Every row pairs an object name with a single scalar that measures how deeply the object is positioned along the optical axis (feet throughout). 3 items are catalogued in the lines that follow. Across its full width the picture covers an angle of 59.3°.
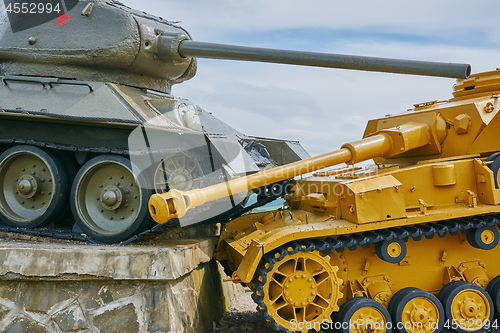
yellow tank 14.78
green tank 17.69
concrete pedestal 15.03
